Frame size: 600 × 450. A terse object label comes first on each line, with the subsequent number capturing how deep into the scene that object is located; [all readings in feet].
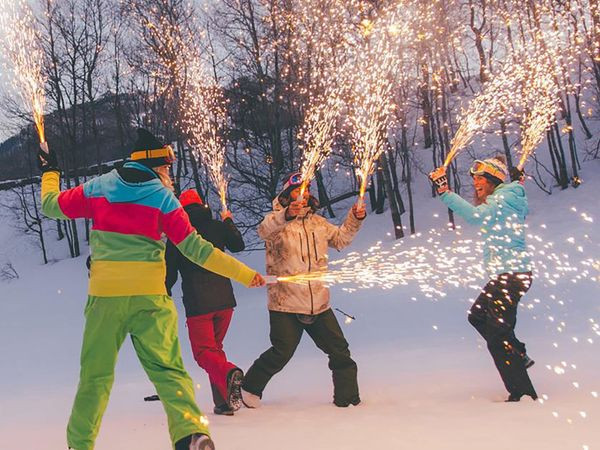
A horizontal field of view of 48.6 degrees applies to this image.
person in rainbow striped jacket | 12.75
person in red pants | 18.01
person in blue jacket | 17.63
